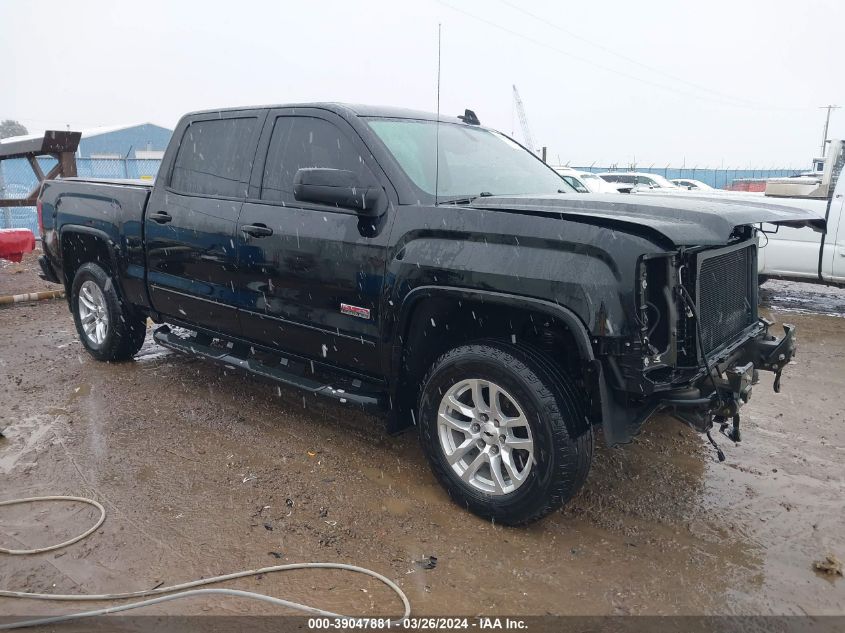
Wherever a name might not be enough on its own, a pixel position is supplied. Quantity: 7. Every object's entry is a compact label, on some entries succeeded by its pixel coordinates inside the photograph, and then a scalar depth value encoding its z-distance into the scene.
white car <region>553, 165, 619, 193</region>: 16.19
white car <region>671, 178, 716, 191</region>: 27.80
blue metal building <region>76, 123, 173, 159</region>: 42.81
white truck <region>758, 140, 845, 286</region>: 7.82
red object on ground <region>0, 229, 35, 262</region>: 9.22
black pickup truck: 2.85
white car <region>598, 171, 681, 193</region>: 24.59
